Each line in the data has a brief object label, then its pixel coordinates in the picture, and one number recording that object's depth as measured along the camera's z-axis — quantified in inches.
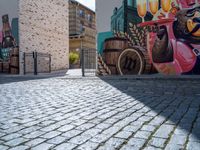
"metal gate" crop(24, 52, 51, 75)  619.2
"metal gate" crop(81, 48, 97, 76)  453.7
